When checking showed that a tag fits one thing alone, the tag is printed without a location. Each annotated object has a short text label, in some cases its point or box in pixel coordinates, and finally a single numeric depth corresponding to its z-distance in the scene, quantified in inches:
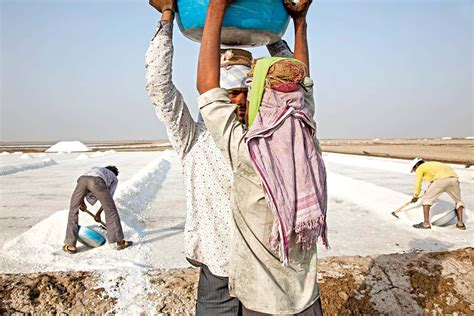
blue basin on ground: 229.3
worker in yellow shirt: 265.9
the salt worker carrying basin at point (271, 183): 58.4
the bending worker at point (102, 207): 219.8
